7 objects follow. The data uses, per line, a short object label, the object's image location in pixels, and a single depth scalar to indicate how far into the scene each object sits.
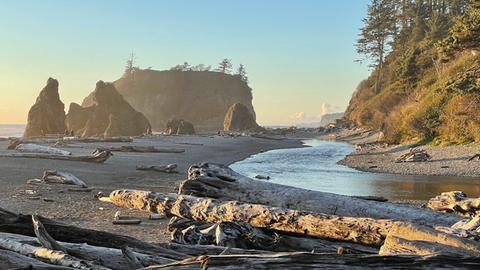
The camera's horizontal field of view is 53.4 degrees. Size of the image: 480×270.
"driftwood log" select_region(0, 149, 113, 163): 21.02
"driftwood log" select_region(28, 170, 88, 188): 13.93
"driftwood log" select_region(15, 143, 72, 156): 22.83
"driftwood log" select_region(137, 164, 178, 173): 20.11
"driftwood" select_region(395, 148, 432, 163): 27.34
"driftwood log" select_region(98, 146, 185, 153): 30.16
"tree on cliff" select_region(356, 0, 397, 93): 80.31
